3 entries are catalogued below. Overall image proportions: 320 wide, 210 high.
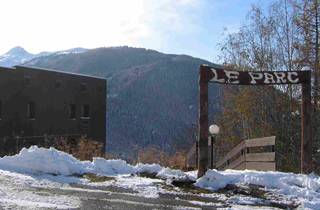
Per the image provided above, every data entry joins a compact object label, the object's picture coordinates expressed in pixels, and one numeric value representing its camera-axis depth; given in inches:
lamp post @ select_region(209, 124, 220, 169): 697.6
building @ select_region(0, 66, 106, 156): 1590.8
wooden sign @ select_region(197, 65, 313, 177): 464.4
